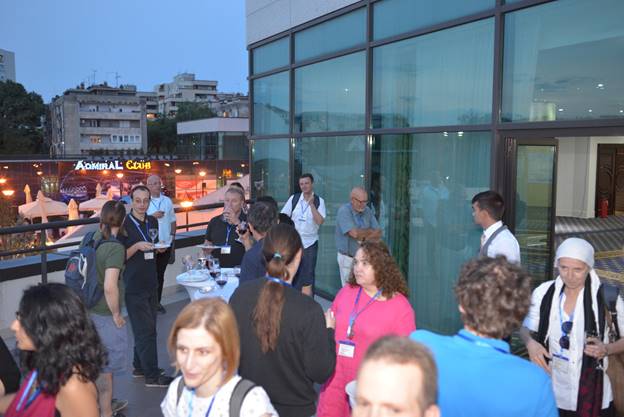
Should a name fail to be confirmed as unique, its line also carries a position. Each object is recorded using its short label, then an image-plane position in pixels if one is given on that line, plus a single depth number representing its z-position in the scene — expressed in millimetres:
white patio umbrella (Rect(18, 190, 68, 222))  20312
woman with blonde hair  1854
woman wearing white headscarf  2801
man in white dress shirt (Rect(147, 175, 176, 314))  6707
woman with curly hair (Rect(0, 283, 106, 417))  2035
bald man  5855
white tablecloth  4508
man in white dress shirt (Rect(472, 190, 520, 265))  3973
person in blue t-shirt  1675
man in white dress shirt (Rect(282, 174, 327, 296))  6648
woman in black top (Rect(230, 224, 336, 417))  2432
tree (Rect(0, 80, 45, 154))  53812
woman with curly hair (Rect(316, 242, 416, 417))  2895
